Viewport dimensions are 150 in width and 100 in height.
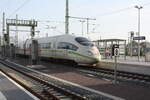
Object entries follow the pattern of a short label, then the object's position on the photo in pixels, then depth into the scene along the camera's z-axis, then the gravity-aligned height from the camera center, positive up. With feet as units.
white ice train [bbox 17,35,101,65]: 78.43 -1.38
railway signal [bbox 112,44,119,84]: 44.98 -0.86
